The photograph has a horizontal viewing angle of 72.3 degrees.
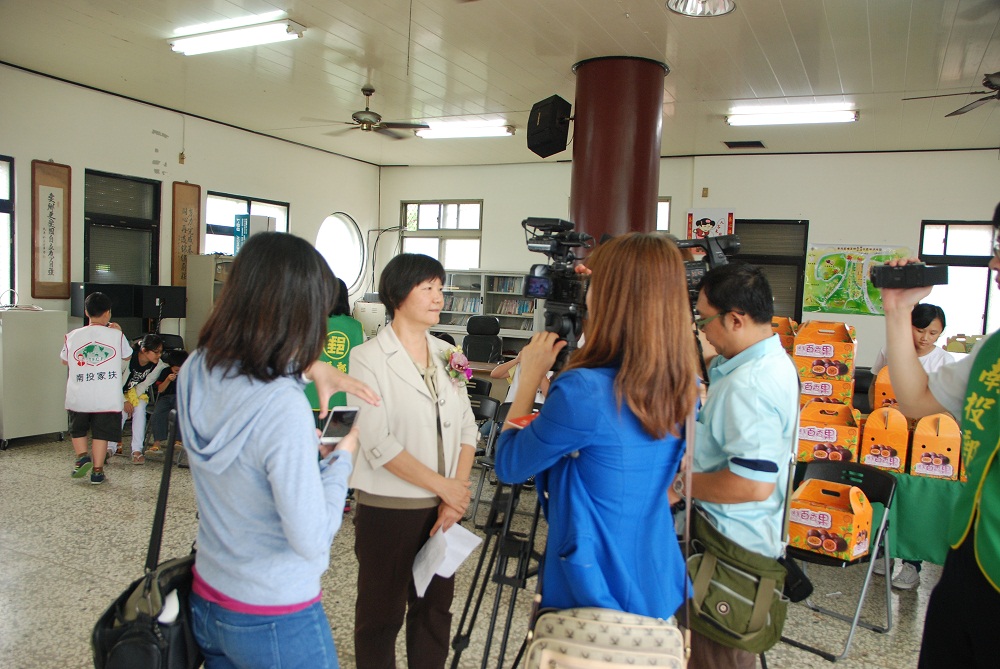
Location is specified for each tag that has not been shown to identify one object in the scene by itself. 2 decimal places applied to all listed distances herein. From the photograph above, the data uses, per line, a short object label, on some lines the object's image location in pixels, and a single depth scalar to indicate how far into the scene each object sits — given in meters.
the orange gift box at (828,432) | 3.58
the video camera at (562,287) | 1.63
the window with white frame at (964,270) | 8.91
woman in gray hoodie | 1.22
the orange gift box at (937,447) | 3.40
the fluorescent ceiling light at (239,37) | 5.70
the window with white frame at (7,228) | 6.88
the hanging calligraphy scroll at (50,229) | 7.07
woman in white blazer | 2.01
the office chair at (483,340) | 7.52
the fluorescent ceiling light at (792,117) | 7.48
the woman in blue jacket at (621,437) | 1.32
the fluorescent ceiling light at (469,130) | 8.75
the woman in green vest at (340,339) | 4.09
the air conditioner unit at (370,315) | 10.23
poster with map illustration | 9.16
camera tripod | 1.75
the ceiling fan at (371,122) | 6.92
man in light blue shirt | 1.73
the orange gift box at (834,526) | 3.09
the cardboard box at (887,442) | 3.49
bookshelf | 10.80
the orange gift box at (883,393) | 3.94
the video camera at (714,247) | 2.04
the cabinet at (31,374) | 6.12
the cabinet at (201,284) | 8.20
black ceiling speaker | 5.92
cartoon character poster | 9.83
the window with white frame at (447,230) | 11.56
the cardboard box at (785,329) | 4.03
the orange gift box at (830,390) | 3.58
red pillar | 5.74
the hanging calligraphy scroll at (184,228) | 8.46
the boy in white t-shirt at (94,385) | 5.15
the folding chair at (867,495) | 3.09
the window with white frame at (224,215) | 9.05
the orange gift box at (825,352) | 3.51
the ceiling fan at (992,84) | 5.45
